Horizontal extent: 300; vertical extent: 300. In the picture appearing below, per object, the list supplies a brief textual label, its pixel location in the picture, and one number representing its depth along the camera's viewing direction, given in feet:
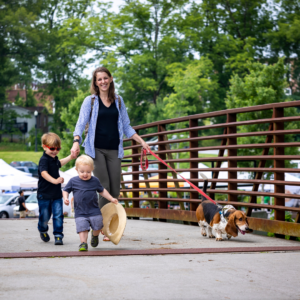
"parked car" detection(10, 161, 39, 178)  161.21
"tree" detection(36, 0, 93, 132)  182.50
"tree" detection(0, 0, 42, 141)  183.11
